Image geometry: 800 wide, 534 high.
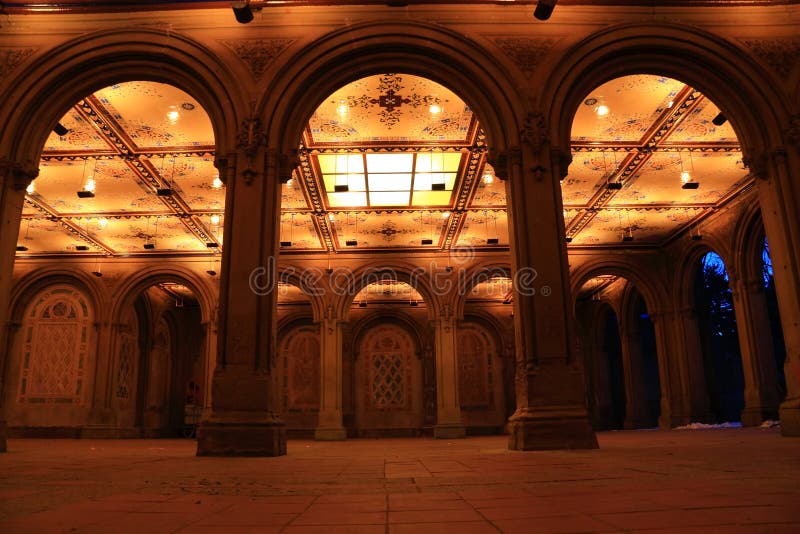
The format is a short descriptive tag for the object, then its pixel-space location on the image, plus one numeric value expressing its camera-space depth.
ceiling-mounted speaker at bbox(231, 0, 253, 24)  8.30
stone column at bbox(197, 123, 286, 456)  7.19
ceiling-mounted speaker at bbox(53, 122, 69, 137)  10.52
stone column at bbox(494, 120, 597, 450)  7.16
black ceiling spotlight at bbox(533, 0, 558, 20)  8.34
